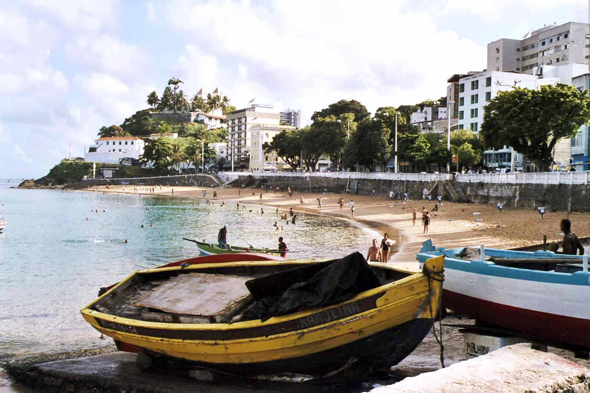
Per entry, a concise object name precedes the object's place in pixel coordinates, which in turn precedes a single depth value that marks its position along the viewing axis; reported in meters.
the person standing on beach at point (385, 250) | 18.08
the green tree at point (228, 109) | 173.90
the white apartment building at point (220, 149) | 132.66
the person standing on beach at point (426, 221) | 30.39
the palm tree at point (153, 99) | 165.25
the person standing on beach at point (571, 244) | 9.87
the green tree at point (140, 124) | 153.69
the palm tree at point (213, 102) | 168.50
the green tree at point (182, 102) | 163.88
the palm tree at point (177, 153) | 118.06
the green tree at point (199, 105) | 165.00
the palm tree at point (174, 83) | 164.00
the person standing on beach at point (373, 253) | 16.19
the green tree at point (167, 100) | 163.38
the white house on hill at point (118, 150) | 139.25
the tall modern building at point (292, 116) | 182.62
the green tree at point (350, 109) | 103.56
